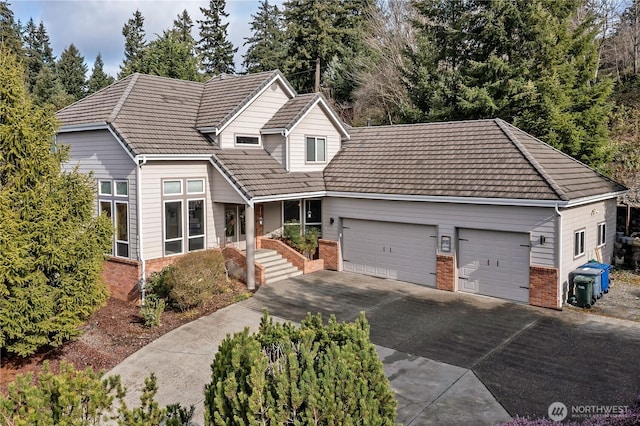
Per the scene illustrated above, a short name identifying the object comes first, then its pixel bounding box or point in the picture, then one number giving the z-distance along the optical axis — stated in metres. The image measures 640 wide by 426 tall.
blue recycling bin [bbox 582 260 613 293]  14.77
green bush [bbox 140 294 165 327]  13.27
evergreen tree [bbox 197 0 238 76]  49.00
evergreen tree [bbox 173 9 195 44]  48.91
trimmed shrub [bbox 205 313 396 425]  4.84
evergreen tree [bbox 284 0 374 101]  39.75
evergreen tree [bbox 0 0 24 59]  45.79
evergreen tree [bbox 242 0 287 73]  48.12
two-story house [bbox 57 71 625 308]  14.70
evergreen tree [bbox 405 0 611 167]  23.48
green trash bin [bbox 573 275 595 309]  13.72
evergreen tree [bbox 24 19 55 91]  66.06
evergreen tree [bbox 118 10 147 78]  53.62
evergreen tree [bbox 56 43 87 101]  56.44
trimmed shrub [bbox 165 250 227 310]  14.03
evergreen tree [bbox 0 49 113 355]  10.17
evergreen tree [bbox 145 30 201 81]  34.94
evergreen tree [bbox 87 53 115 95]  51.66
